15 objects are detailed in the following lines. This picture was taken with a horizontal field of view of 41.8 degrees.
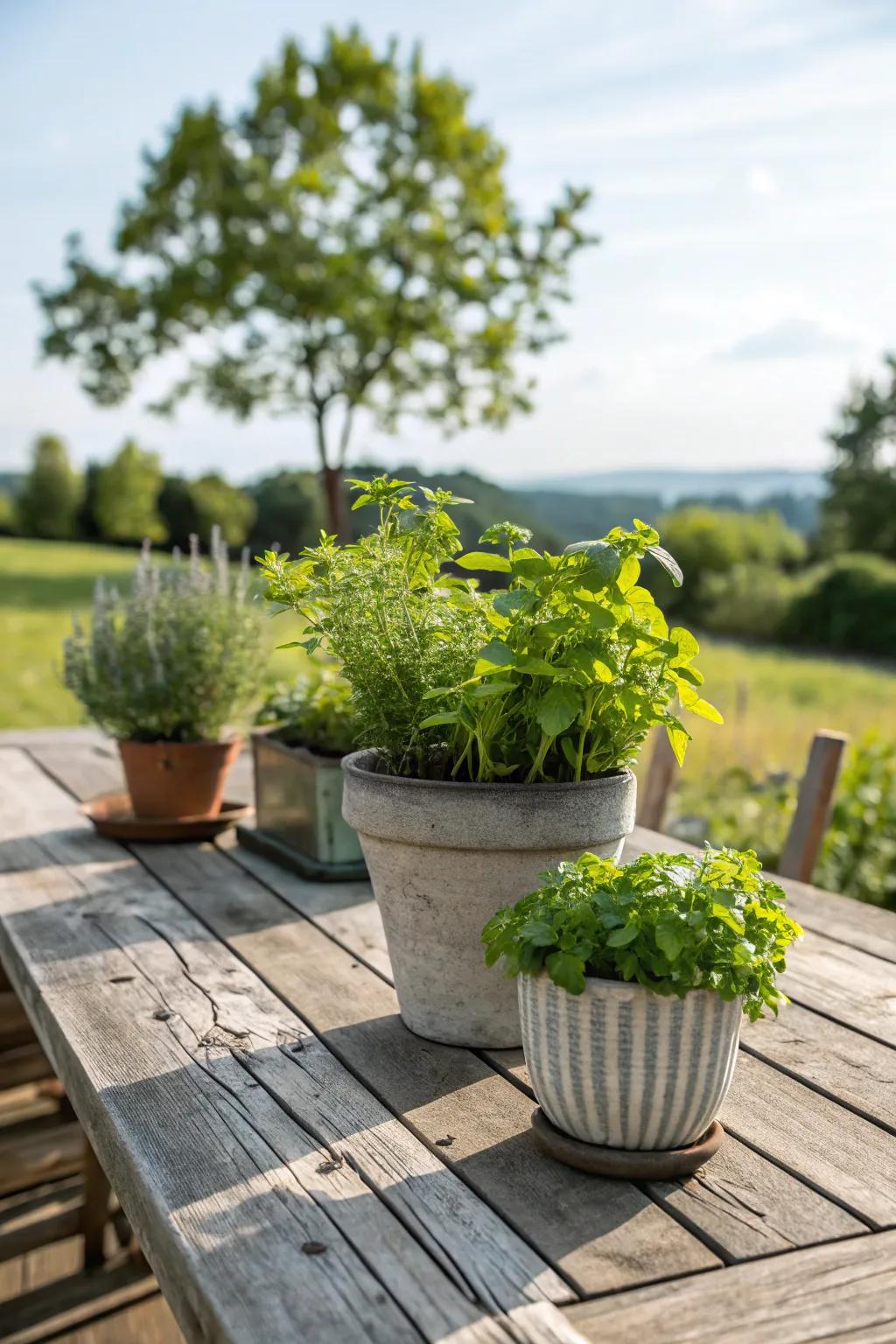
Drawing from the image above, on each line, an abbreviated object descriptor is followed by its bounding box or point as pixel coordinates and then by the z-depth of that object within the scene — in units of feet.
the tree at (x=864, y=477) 88.12
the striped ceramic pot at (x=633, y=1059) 3.76
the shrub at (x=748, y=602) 56.85
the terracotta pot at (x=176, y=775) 8.13
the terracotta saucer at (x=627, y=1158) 3.83
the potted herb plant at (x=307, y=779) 7.32
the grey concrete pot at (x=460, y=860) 4.60
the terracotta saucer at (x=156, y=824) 8.13
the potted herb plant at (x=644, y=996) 3.73
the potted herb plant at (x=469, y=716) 4.42
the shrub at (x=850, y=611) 54.03
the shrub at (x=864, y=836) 14.01
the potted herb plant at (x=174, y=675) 8.13
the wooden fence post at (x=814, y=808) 9.44
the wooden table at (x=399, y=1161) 3.13
